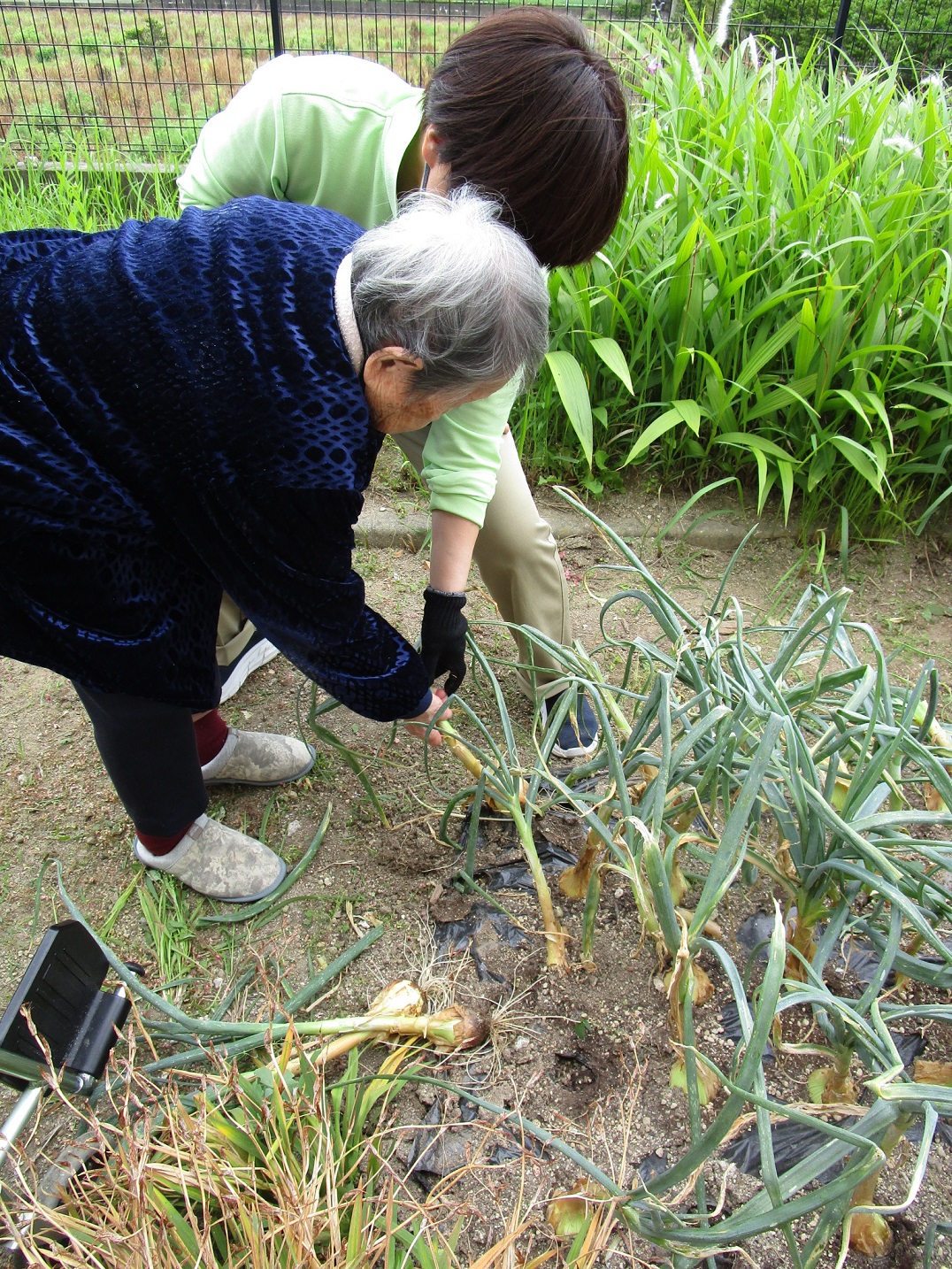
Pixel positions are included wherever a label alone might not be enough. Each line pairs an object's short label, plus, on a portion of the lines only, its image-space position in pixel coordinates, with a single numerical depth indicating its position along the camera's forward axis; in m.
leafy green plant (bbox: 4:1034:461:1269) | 0.90
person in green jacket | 1.30
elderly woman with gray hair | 1.11
